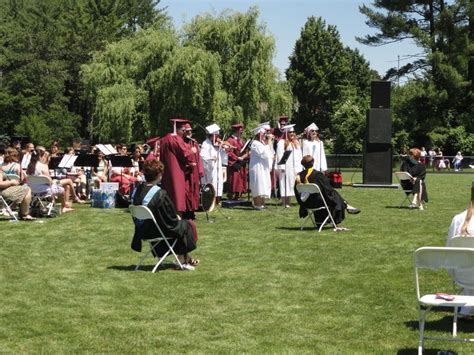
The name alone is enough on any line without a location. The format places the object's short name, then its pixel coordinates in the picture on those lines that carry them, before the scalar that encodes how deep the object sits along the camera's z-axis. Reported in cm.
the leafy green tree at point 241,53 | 4194
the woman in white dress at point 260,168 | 2016
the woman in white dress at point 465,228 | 788
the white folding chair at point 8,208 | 1647
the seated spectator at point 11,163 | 1802
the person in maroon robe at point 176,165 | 1477
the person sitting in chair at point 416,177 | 2059
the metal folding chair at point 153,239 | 1055
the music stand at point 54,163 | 2088
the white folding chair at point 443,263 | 676
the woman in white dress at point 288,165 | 2098
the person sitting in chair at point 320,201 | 1512
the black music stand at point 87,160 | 2086
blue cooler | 2038
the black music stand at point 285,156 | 1988
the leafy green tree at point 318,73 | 7738
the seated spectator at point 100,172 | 2243
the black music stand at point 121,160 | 2027
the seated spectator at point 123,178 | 2109
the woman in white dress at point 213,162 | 2061
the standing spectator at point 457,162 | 5278
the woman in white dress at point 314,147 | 2328
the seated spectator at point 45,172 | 1792
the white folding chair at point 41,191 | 1719
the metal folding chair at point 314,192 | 1480
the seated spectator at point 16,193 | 1665
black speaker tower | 3142
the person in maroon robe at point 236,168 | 2197
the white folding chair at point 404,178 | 2052
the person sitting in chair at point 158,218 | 1076
